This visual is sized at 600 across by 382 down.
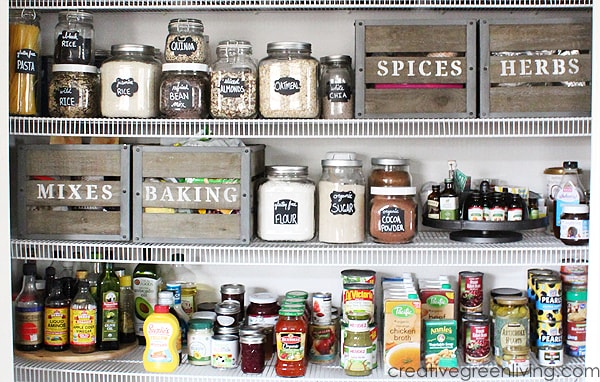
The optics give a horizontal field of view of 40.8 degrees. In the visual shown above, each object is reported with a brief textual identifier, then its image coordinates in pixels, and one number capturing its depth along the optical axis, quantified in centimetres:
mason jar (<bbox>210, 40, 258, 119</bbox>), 215
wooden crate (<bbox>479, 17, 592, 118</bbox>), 212
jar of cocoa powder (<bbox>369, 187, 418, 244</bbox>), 217
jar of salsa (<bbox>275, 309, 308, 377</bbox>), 212
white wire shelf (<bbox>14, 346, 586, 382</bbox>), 212
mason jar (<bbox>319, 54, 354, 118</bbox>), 218
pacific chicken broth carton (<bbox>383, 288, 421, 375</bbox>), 214
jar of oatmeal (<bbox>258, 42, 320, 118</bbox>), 213
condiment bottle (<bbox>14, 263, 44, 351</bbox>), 223
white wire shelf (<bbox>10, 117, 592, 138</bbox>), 213
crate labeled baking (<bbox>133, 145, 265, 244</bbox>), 217
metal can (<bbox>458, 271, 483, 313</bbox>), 232
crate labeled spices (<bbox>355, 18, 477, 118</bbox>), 214
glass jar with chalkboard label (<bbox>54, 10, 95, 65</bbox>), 221
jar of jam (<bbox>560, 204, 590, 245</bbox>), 215
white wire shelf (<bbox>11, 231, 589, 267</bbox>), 213
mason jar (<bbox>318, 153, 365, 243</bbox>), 217
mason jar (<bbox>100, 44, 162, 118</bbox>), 217
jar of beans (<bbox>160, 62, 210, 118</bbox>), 216
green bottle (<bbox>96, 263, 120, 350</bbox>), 225
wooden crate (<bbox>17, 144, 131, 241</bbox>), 220
